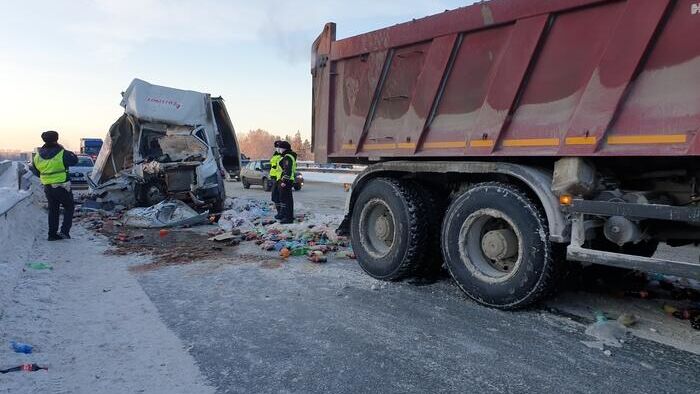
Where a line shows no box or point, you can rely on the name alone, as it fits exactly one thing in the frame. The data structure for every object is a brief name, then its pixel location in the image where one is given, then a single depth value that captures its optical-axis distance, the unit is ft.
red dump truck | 10.57
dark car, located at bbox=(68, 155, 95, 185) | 60.26
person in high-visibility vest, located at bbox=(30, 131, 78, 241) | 25.23
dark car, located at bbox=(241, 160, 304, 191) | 68.23
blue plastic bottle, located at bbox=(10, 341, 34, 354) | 10.49
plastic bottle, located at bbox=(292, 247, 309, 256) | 21.54
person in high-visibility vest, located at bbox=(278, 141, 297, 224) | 30.42
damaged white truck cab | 34.19
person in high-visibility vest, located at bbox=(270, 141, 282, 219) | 32.30
